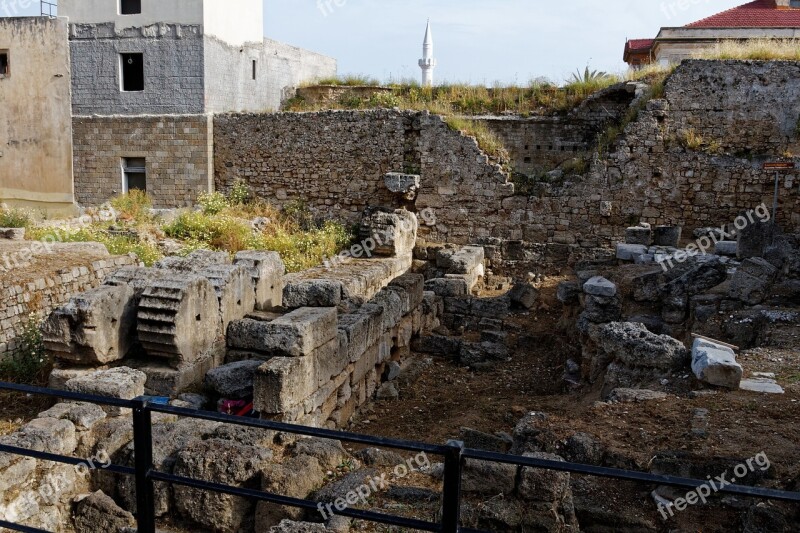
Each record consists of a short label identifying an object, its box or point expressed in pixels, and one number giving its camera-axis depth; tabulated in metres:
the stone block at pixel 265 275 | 8.71
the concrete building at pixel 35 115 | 18.50
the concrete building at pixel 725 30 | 22.09
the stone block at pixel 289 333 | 6.32
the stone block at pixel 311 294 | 8.16
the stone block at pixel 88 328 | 6.27
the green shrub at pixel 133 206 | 15.54
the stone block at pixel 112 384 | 5.73
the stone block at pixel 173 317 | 6.43
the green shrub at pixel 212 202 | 16.52
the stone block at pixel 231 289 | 7.50
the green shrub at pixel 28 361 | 7.34
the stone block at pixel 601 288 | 9.27
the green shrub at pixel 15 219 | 14.20
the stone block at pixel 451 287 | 12.34
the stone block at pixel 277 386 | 5.97
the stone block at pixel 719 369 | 6.07
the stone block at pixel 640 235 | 13.52
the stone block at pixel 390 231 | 14.04
